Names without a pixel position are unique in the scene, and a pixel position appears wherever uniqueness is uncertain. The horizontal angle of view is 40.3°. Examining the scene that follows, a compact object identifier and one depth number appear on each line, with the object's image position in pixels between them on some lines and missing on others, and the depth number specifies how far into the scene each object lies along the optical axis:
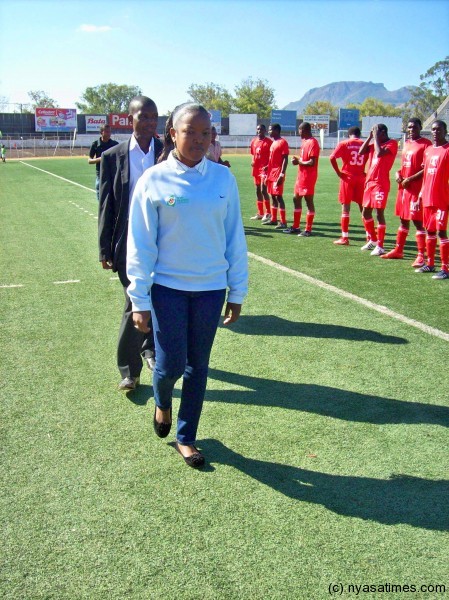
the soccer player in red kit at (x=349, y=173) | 10.59
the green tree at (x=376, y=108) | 121.81
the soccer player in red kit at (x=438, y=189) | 8.18
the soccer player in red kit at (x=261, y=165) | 14.17
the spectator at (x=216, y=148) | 8.65
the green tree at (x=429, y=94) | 114.00
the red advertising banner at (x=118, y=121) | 71.56
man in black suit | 4.39
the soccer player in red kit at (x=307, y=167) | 11.38
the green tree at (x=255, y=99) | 115.19
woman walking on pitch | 3.27
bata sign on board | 72.25
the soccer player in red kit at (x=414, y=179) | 9.02
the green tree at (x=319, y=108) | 125.50
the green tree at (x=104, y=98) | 122.62
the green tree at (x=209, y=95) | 117.93
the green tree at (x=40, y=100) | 125.06
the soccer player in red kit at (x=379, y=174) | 9.73
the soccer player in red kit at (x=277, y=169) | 12.70
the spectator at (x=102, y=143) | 11.57
